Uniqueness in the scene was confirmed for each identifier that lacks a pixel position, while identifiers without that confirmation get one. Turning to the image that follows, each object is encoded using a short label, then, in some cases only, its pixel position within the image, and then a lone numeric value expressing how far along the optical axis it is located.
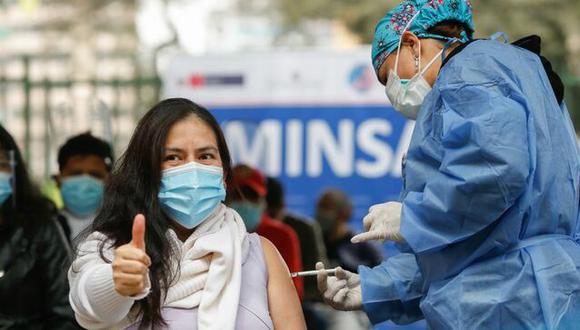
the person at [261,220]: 13.02
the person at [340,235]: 14.54
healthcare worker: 6.51
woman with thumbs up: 6.54
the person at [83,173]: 11.11
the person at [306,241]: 14.52
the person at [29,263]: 8.52
